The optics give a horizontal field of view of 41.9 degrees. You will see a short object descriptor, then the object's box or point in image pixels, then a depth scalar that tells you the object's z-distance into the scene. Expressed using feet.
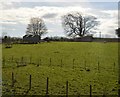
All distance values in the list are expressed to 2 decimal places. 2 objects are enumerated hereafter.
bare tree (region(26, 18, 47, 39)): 251.16
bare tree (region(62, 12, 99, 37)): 233.24
